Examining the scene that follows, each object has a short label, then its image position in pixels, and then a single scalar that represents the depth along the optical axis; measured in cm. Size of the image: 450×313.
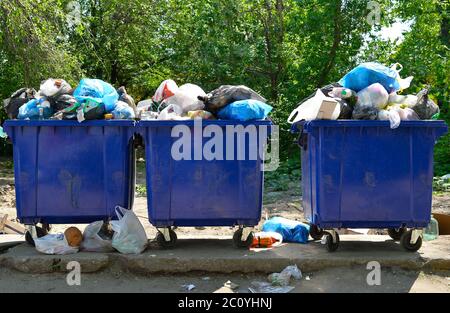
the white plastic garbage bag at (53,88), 454
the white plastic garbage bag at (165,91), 471
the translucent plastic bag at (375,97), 425
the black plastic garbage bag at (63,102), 443
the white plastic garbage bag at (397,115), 412
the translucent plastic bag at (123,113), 450
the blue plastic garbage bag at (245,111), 432
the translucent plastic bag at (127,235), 433
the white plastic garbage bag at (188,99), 457
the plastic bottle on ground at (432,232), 501
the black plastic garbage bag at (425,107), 431
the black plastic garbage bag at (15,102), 466
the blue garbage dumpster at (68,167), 439
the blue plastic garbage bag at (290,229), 485
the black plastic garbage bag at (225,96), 445
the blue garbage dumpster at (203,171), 434
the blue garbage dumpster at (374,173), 422
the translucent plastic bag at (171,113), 439
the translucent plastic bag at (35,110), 447
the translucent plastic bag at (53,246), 435
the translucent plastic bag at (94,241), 439
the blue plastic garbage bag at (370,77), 440
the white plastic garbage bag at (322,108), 416
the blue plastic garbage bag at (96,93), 448
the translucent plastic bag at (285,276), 400
